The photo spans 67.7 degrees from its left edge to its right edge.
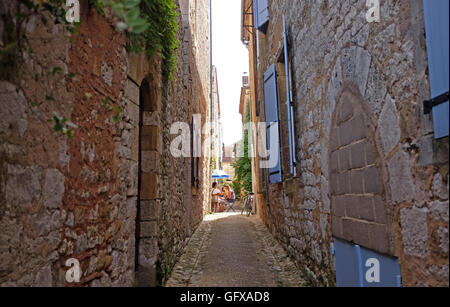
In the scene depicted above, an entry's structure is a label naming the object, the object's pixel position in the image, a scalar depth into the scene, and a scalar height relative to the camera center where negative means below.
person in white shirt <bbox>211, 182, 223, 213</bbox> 13.20 -0.20
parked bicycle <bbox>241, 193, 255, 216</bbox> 11.55 -0.38
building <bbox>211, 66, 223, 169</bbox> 16.44 +4.13
